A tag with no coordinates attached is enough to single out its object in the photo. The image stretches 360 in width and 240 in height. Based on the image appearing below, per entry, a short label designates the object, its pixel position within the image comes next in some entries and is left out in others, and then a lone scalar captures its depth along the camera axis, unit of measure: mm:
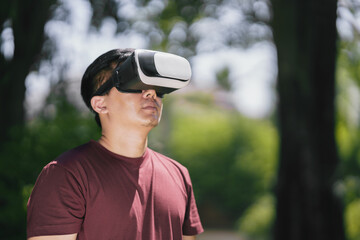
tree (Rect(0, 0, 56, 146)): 4660
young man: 1720
